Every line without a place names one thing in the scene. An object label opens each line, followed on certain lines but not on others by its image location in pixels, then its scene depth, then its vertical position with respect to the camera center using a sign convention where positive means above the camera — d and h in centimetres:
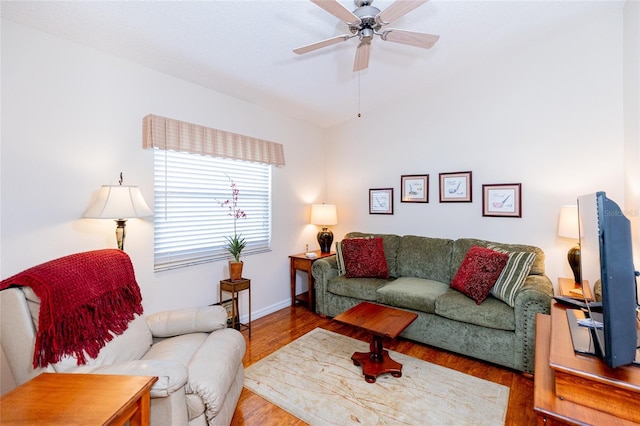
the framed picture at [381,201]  397 +13
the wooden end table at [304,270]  368 -77
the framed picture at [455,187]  340 +27
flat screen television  98 -25
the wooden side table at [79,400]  97 -67
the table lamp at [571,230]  255 -17
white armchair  132 -80
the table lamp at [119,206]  204 +4
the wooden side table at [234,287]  288 -75
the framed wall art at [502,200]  310 +11
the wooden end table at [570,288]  224 -65
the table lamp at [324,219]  402 -11
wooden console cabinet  92 -61
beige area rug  186 -129
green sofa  231 -82
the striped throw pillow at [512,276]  244 -57
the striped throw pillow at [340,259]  352 -58
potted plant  296 -32
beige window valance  254 +70
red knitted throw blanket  136 -49
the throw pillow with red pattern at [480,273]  256 -56
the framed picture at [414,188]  369 +28
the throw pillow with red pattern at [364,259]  339 -56
